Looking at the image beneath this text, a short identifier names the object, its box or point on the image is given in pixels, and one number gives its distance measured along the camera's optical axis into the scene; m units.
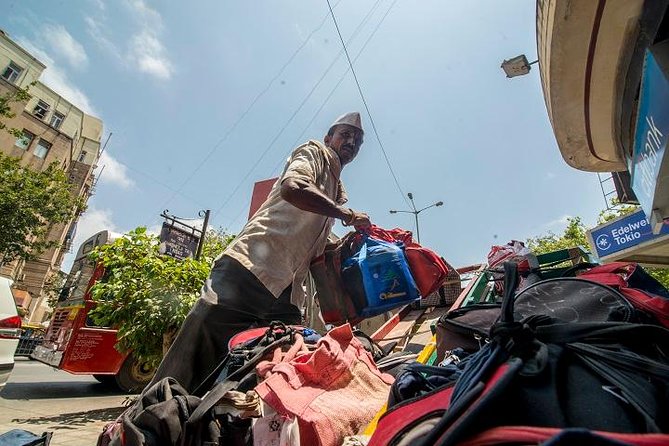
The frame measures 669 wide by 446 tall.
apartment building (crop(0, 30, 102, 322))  27.45
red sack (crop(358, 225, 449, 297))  2.21
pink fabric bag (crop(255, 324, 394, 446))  0.94
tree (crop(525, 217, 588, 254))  22.07
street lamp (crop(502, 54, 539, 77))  5.97
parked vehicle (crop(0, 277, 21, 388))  4.79
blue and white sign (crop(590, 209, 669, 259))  5.10
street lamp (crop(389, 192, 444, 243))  16.83
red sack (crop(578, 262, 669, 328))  0.95
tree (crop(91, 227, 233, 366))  5.08
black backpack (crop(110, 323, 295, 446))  1.06
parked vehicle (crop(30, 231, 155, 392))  6.91
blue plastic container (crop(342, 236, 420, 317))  2.11
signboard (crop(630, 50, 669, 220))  1.67
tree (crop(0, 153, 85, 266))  16.44
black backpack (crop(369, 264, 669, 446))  0.50
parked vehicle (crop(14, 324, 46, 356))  14.87
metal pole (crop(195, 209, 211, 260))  13.73
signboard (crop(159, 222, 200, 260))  9.59
